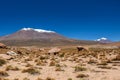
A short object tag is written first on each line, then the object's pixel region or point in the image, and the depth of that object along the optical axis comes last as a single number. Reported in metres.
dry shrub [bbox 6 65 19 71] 9.92
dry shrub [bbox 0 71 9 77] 8.39
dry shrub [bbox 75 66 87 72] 9.69
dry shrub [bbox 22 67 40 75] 8.98
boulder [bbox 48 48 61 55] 23.80
